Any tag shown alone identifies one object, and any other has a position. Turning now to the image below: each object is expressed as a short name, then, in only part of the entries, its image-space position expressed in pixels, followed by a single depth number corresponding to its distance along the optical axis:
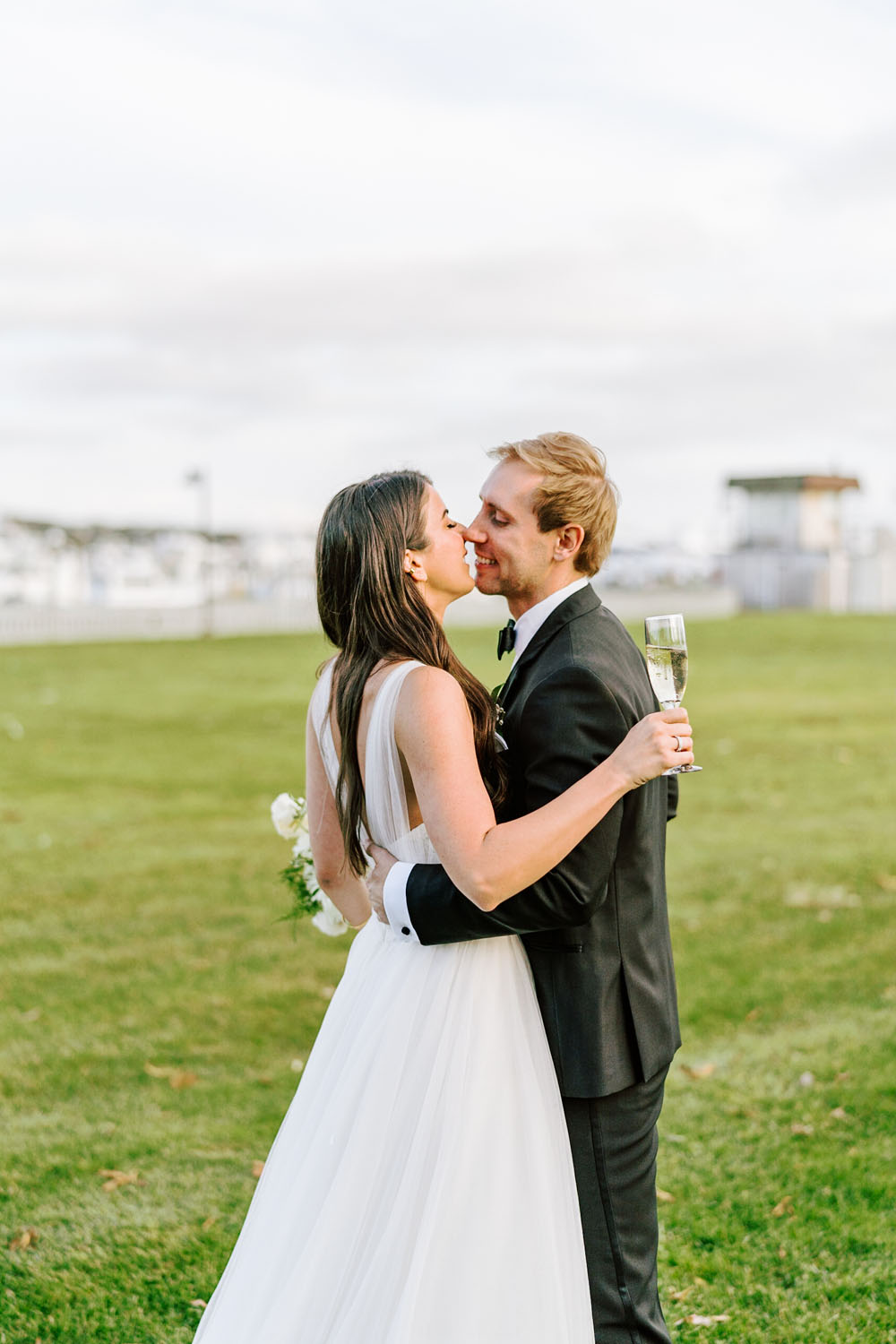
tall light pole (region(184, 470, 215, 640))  39.56
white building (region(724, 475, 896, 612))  53.84
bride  3.03
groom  3.15
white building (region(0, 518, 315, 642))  44.97
